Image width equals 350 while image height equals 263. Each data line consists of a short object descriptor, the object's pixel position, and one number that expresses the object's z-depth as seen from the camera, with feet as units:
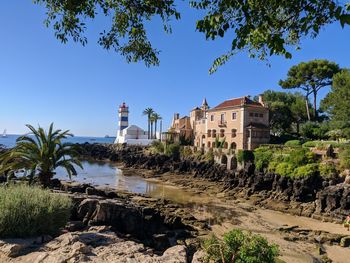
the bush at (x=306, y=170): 98.97
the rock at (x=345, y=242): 54.80
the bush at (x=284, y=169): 105.29
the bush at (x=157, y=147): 199.97
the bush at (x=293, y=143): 127.04
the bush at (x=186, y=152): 174.51
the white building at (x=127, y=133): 282.97
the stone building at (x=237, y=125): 147.02
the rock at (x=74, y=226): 31.78
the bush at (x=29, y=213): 25.19
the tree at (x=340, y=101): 123.24
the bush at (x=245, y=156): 132.05
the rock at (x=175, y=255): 21.67
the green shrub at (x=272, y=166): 113.58
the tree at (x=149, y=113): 311.88
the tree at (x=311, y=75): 171.73
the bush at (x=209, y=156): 154.30
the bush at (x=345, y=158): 95.91
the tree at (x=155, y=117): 307.37
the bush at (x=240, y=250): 20.21
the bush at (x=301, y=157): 107.09
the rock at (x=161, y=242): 41.36
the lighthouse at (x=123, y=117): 319.08
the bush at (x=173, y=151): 184.14
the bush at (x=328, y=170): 95.71
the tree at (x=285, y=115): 190.02
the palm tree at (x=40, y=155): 45.78
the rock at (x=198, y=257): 21.80
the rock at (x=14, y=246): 22.56
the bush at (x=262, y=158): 120.88
